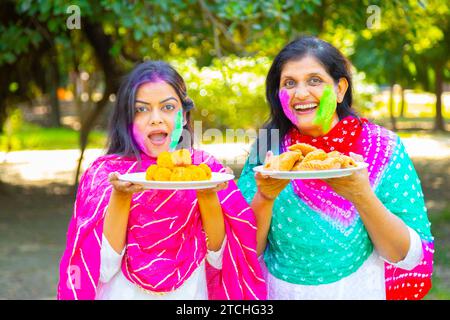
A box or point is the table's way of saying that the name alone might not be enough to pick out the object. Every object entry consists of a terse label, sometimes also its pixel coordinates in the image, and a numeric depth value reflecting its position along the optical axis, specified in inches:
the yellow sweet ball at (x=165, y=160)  96.9
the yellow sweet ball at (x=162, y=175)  94.5
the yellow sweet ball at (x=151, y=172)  95.0
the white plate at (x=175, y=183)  90.7
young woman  101.2
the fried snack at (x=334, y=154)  96.0
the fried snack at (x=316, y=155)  96.2
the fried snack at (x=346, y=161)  94.4
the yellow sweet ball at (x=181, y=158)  98.0
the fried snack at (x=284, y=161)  95.5
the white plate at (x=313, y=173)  91.1
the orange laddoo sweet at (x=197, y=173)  96.0
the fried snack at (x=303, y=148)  100.3
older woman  101.3
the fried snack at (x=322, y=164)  93.3
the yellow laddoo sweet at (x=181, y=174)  94.8
